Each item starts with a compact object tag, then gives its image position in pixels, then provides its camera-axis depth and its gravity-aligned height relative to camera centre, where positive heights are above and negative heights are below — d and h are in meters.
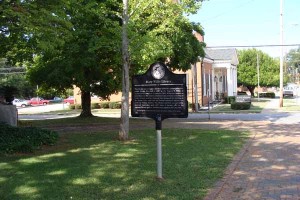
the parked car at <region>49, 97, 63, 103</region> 80.59 -0.72
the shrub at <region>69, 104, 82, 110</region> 43.16 -1.02
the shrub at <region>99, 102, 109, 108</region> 42.84 -0.92
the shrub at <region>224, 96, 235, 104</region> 44.56 -0.67
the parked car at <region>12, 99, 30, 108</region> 68.31 -0.98
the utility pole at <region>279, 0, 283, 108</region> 37.56 +2.24
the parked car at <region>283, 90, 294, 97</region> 68.69 -0.34
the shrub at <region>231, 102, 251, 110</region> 34.88 -1.09
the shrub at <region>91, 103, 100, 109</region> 43.41 -1.06
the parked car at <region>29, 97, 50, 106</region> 70.81 -0.86
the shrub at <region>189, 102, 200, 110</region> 34.72 -1.02
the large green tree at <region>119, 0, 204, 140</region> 13.47 +2.23
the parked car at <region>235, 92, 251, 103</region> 38.95 -0.60
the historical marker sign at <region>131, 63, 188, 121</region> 8.28 +0.00
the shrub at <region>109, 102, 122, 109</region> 42.22 -0.97
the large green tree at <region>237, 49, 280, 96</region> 66.50 +3.45
